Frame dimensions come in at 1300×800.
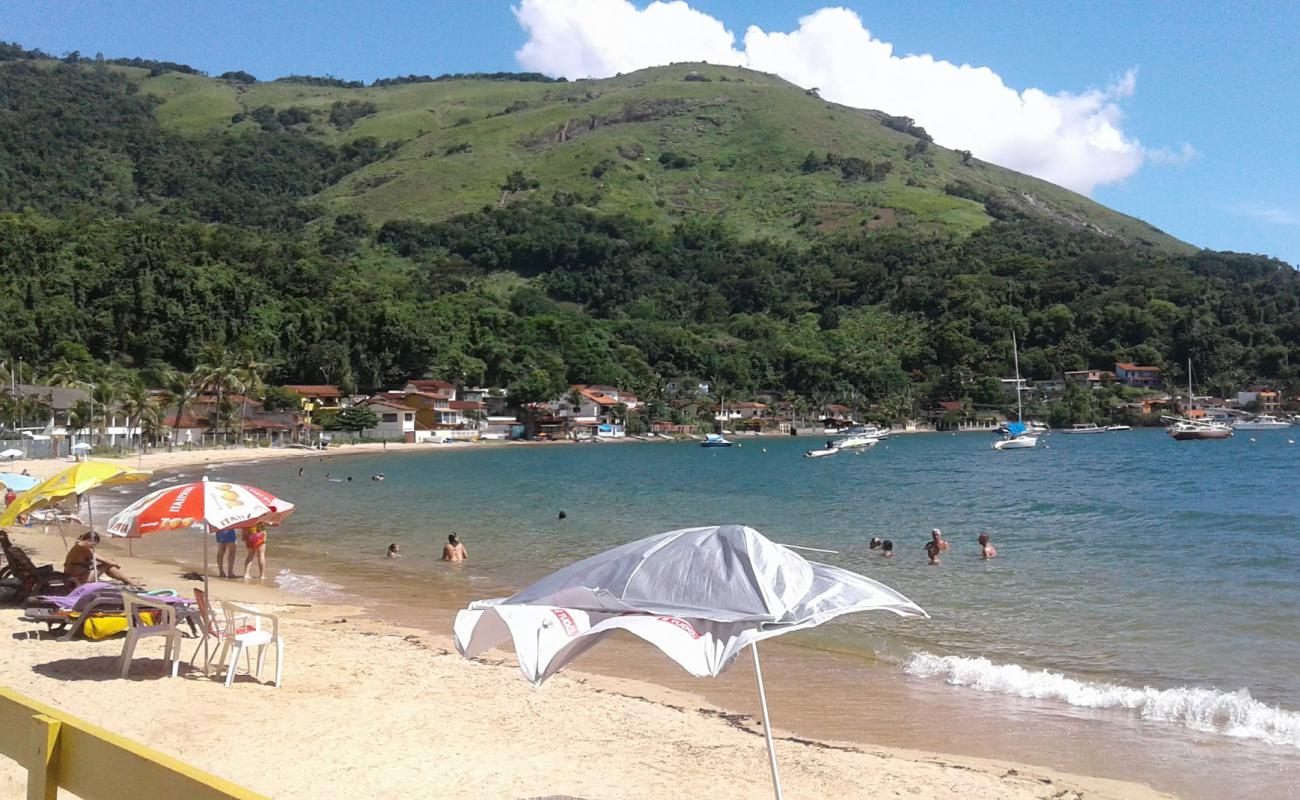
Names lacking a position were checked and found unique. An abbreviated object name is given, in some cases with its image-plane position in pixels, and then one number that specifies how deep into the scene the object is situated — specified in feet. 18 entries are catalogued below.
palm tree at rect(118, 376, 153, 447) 221.46
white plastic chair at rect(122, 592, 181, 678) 30.71
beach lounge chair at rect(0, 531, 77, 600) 41.26
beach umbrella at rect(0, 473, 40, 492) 55.00
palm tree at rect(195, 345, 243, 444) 255.70
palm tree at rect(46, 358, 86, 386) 239.09
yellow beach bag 35.63
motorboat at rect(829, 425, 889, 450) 294.05
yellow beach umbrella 35.37
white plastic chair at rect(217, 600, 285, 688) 30.76
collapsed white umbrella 15.65
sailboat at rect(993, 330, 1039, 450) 280.31
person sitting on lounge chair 41.60
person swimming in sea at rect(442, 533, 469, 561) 73.72
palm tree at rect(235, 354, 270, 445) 264.31
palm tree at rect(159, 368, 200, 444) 254.27
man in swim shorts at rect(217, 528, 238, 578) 61.62
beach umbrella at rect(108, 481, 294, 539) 31.12
